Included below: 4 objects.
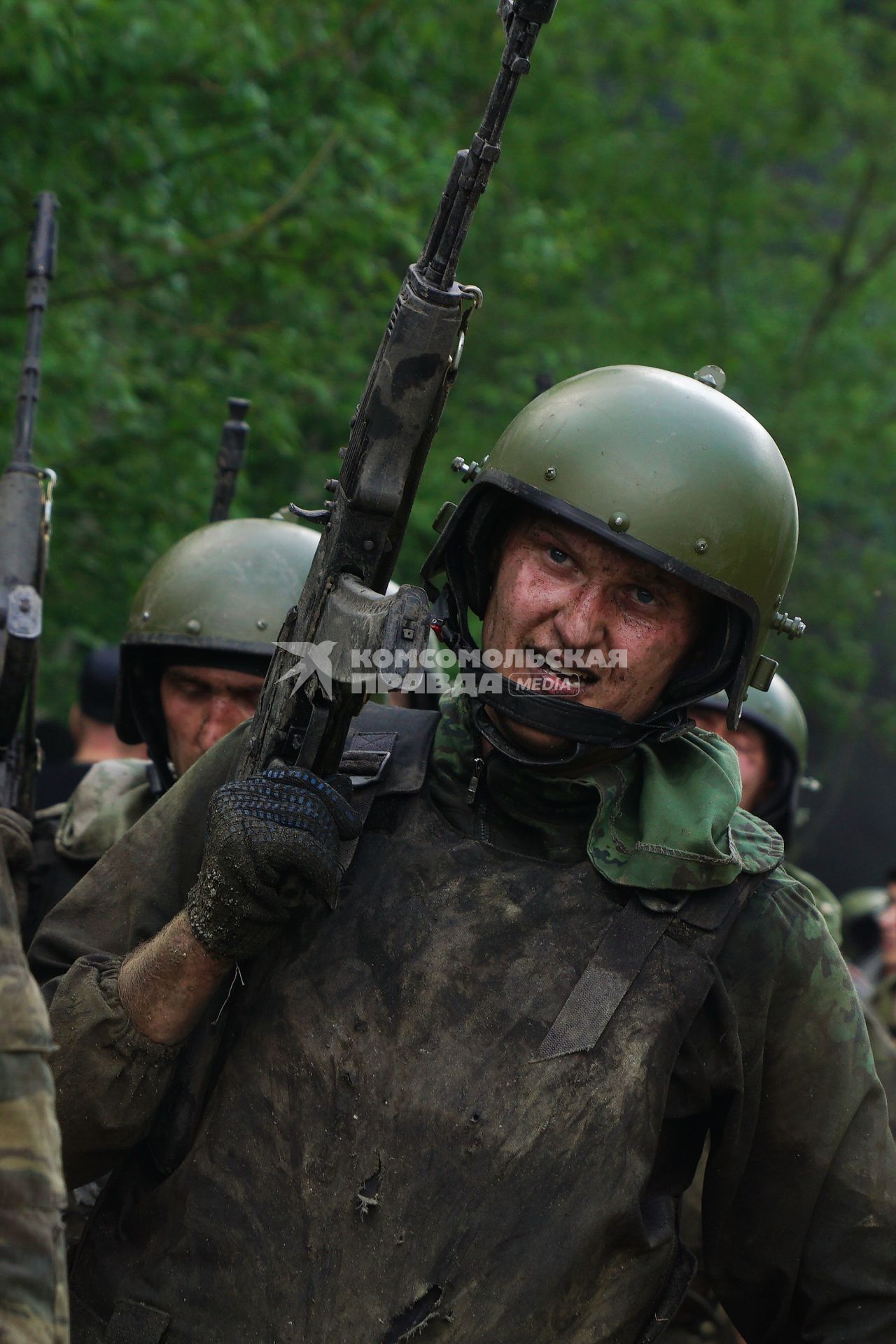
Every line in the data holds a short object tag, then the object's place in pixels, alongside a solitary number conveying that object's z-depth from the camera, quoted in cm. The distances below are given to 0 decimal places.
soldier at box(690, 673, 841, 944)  1078
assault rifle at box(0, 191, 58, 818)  721
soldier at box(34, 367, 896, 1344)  498
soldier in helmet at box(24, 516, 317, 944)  779
